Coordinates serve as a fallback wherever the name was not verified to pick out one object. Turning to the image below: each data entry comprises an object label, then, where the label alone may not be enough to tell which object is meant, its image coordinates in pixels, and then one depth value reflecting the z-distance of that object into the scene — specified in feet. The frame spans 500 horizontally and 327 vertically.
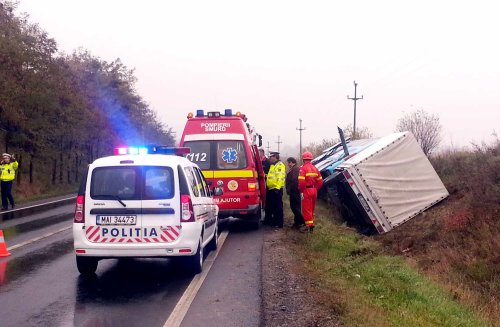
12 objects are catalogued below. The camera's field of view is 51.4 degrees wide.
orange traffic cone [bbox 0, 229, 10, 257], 30.17
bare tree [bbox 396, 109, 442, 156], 90.84
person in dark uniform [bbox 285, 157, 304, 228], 41.47
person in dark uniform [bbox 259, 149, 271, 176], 50.88
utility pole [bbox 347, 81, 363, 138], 179.00
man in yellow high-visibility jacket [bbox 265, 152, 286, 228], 43.24
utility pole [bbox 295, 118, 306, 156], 285.43
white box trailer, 43.19
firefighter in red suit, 37.81
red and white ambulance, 40.24
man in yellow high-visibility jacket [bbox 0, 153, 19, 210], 57.67
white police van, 23.81
